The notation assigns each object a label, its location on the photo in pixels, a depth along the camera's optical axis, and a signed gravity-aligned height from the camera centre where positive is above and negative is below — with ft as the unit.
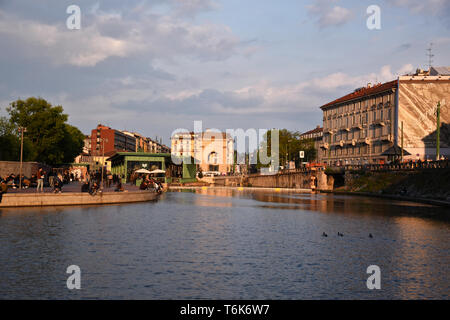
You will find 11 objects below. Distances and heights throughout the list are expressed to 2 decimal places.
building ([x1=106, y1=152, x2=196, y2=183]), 329.52 +10.02
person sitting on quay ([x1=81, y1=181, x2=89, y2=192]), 144.15 -3.44
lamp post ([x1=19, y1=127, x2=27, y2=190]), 147.85 +0.80
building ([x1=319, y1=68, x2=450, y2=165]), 311.06 +38.54
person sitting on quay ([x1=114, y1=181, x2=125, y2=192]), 155.56 -3.60
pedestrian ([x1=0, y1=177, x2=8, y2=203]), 107.55 -2.98
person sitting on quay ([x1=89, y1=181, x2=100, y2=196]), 132.28 -3.45
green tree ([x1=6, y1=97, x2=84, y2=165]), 293.02 +30.17
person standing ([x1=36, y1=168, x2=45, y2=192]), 133.04 -0.16
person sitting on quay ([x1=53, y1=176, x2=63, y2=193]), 128.88 -2.28
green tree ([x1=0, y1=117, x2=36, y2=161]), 252.83 +13.58
